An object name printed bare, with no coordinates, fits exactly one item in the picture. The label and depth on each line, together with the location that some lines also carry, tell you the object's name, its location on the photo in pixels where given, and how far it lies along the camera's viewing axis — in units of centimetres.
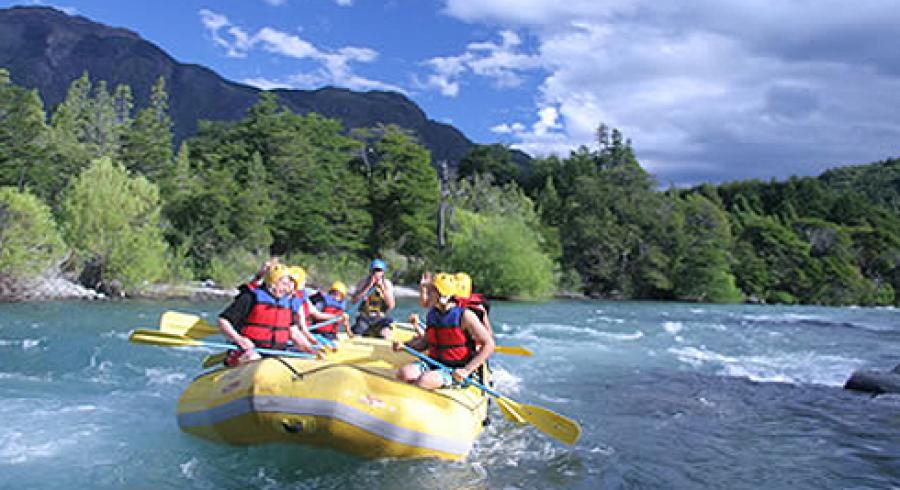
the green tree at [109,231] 2336
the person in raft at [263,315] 561
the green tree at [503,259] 3359
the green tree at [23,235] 2092
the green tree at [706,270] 4209
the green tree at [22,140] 2700
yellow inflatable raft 476
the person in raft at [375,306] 830
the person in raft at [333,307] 758
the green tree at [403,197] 3934
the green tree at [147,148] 3394
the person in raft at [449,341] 531
